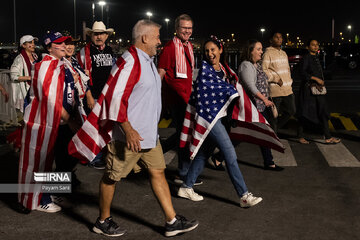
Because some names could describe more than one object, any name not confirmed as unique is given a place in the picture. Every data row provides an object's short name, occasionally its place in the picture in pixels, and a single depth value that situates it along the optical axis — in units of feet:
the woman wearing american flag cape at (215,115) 18.71
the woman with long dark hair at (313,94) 29.96
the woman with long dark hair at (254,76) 22.97
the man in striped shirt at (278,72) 27.37
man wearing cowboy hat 25.73
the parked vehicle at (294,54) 144.77
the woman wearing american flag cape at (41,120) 17.92
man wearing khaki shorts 14.97
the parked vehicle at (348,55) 134.41
